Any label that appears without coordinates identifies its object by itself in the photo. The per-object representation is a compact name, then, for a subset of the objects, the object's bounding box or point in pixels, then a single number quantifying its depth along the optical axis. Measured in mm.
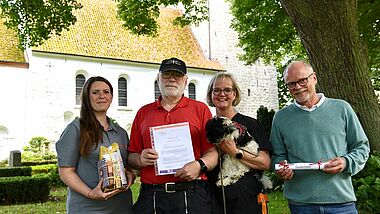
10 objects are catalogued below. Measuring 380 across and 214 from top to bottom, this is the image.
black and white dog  3059
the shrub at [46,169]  15047
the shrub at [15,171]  13305
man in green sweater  2938
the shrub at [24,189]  10961
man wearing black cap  2928
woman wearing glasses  3078
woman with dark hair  3081
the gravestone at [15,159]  15016
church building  24203
